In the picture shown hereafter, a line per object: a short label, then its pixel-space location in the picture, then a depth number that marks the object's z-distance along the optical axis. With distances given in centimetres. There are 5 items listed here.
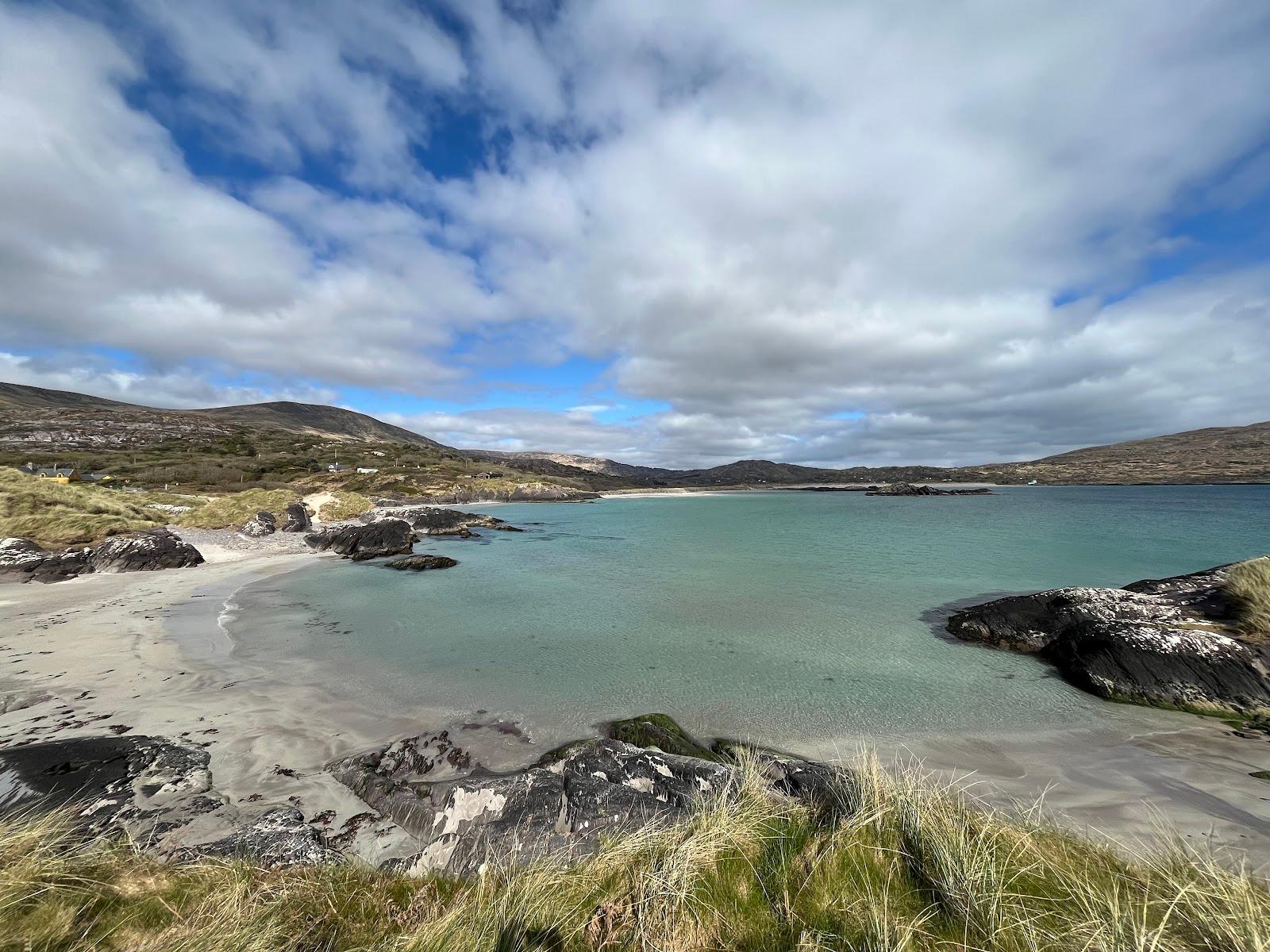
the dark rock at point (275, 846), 441
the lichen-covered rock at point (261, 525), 3189
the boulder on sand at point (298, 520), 3588
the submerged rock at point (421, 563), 2430
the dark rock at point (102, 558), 1733
